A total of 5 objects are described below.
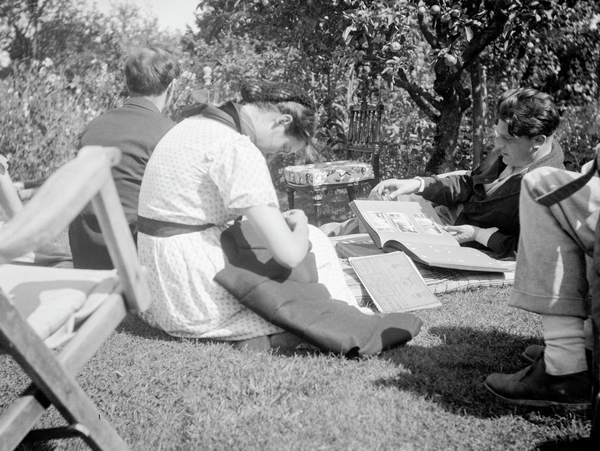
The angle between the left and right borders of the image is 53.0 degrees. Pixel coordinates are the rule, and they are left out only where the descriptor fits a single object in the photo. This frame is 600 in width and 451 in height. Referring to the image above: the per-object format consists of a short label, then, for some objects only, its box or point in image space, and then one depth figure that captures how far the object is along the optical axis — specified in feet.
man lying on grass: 11.10
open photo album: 11.21
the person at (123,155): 10.46
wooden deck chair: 4.16
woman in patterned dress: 7.89
